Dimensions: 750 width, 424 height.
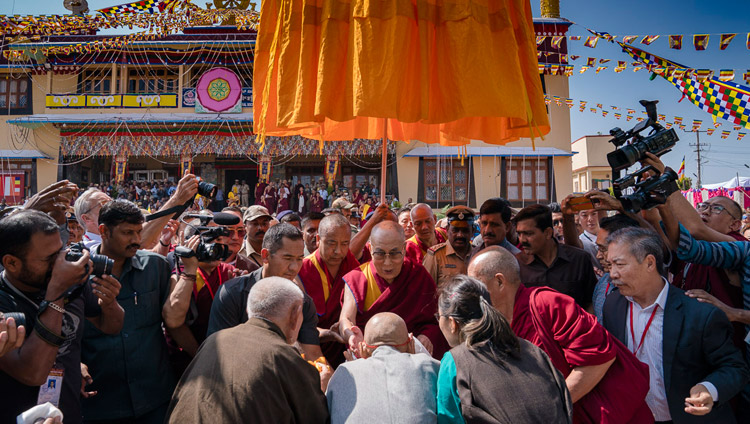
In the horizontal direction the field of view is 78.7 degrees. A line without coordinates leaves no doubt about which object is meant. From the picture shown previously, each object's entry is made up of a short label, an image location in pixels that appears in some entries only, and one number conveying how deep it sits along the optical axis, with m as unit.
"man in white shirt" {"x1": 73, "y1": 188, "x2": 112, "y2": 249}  3.74
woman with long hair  1.84
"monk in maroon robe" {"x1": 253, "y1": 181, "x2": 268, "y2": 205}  16.97
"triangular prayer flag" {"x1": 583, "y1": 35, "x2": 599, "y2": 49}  8.56
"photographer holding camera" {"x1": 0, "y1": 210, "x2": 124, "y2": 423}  1.90
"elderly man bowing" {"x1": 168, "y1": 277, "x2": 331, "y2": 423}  1.80
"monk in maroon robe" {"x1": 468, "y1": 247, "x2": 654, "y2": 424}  2.21
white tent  17.50
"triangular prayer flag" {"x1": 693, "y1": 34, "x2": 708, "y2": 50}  7.50
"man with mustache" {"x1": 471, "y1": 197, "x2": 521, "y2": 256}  4.20
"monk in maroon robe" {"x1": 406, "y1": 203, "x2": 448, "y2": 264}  4.56
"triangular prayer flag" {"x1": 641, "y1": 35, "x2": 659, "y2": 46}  7.77
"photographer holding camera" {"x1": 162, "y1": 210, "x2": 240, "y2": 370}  2.63
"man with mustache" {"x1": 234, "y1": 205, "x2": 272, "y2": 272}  4.44
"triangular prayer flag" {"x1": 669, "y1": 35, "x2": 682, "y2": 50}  7.71
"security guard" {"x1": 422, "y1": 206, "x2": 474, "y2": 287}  4.15
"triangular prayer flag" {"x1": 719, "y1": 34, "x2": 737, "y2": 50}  7.27
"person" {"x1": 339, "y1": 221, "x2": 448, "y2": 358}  3.30
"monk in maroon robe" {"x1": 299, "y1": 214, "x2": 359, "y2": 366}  3.70
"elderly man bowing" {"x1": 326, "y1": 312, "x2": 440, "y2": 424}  1.95
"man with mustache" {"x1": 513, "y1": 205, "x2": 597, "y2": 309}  3.55
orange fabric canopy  2.26
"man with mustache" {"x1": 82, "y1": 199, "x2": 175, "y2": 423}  2.53
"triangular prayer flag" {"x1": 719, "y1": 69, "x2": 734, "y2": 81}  7.26
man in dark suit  2.43
